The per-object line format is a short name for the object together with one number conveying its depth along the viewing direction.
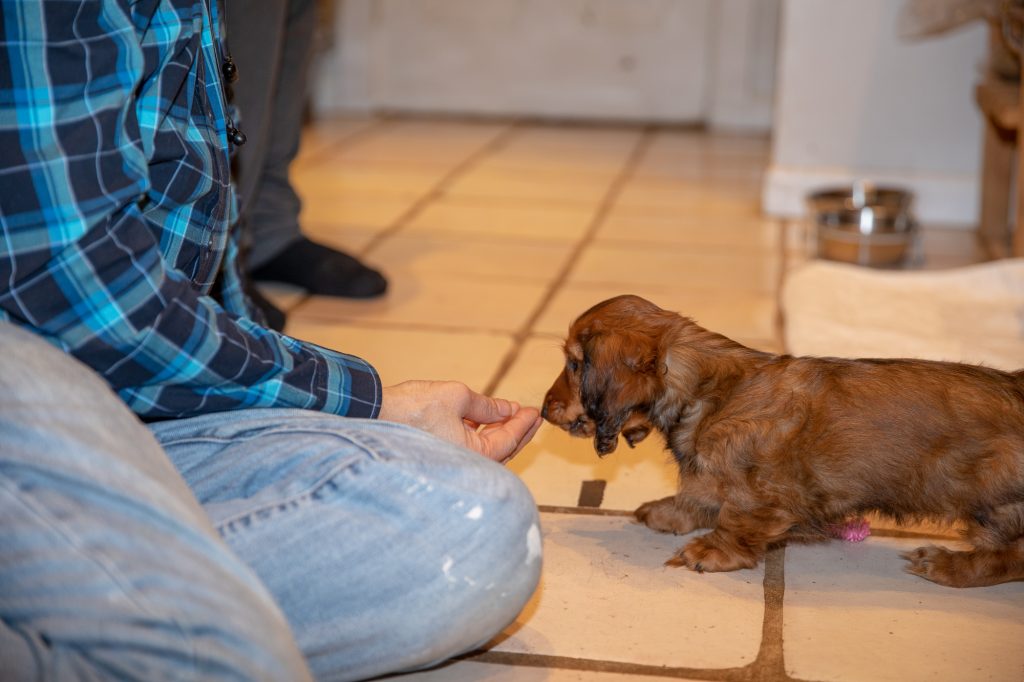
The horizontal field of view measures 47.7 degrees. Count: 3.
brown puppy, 1.61
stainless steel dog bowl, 3.36
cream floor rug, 2.47
